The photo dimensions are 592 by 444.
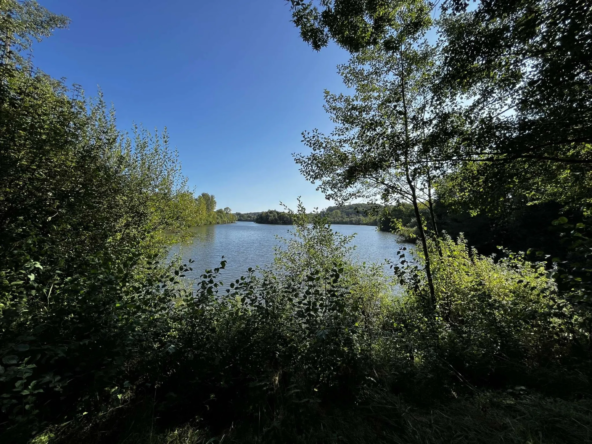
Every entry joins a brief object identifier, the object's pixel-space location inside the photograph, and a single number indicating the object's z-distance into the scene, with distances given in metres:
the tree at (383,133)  4.69
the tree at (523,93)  2.51
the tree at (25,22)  5.37
